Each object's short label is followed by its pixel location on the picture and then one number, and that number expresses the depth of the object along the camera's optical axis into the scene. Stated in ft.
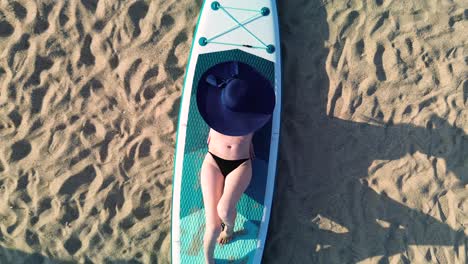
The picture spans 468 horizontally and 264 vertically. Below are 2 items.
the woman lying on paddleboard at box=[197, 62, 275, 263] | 8.43
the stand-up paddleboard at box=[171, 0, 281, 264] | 10.78
